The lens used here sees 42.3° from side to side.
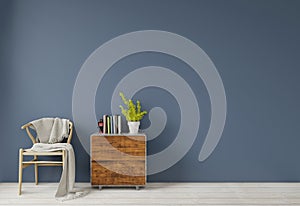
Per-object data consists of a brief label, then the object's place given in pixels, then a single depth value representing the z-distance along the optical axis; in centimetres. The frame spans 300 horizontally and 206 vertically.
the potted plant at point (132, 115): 424
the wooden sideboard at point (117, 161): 408
